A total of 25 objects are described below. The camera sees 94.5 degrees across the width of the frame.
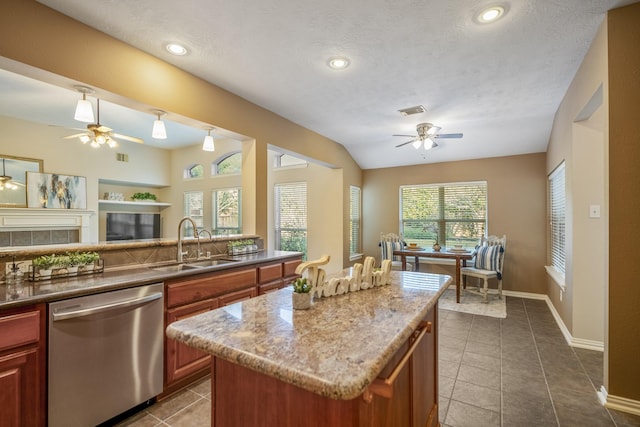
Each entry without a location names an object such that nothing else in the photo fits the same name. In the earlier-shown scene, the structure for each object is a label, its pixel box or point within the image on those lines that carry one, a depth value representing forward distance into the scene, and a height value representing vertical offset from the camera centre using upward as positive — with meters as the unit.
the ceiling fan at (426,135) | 4.10 +1.12
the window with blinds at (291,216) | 6.14 -0.02
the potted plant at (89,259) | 2.18 -0.33
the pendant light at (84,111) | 2.19 +0.78
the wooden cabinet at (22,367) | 1.48 -0.78
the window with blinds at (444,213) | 5.49 +0.03
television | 6.52 -0.24
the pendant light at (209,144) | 3.23 +0.78
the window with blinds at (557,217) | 3.77 -0.04
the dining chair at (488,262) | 4.57 -0.76
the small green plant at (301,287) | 1.31 -0.32
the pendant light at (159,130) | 2.60 +0.75
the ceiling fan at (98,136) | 3.54 +1.02
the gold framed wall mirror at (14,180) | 4.84 +0.60
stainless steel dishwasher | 1.66 -0.87
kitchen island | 0.82 -0.42
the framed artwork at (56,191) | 5.14 +0.46
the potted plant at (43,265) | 1.95 -0.33
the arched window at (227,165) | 6.72 +1.18
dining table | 4.63 -0.65
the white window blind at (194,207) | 7.19 +0.21
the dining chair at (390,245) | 5.48 -0.56
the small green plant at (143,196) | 7.06 +0.47
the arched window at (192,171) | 7.26 +1.10
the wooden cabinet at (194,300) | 2.22 -0.71
